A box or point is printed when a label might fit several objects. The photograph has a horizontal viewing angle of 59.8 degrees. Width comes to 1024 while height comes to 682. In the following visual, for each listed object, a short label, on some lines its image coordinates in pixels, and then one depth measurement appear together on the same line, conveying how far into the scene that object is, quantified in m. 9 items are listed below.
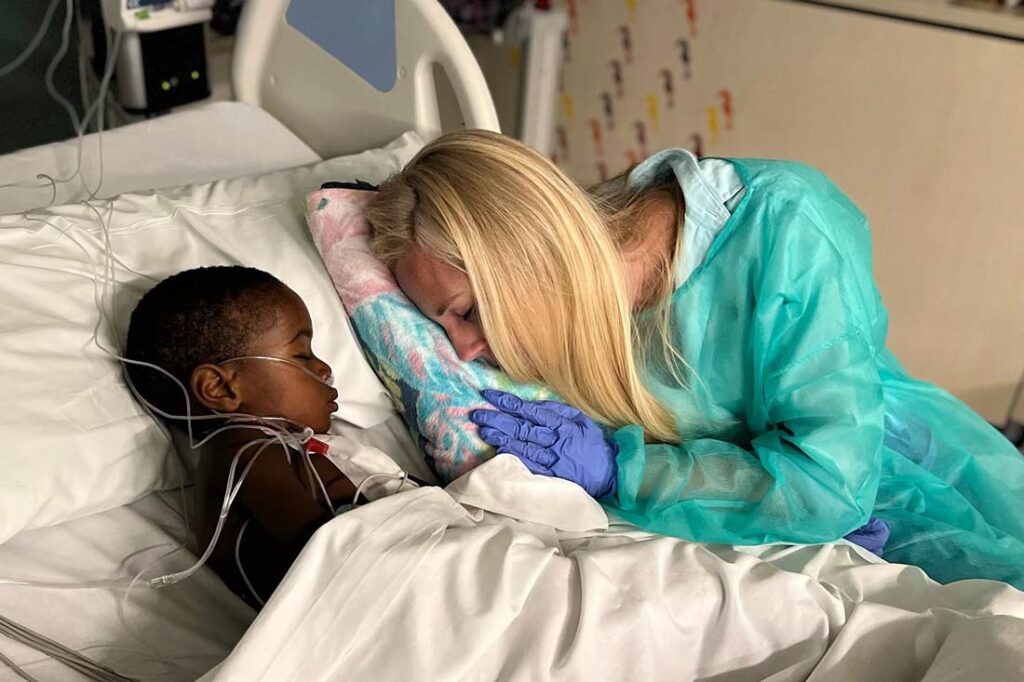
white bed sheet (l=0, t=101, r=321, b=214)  1.52
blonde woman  1.20
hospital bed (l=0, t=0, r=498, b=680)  1.03
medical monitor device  1.79
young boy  1.09
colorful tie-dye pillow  1.25
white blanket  0.86
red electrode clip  1.18
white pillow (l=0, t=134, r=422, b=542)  1.08
